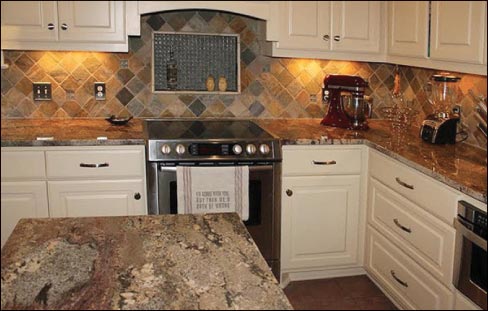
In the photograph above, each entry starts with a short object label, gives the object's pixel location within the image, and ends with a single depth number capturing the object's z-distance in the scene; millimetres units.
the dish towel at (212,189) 2682
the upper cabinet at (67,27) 2758
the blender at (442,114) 2672
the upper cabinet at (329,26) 2971
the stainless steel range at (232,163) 2689
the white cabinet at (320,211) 2826
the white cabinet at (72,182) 2648
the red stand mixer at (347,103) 3014
